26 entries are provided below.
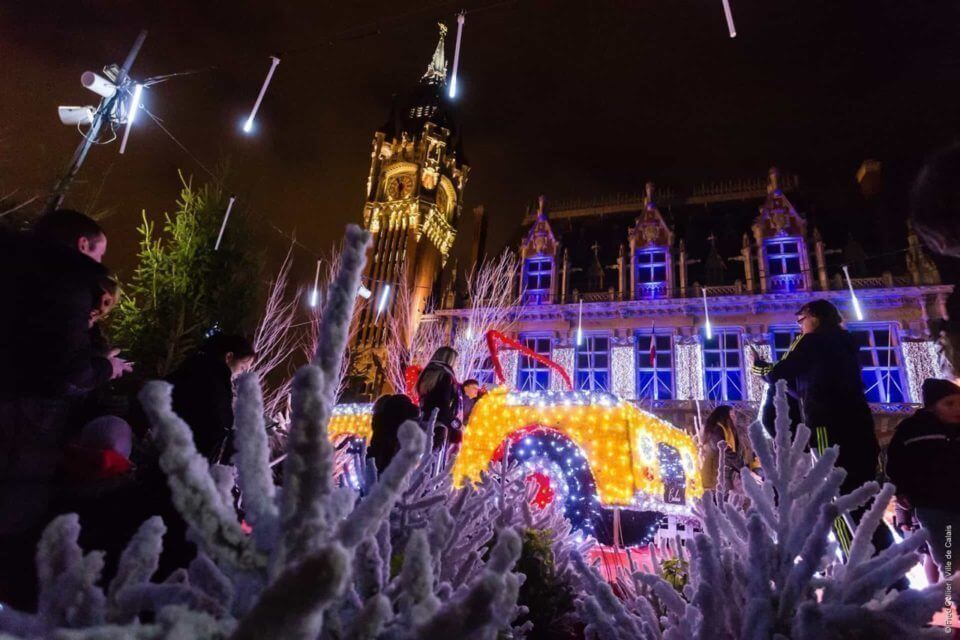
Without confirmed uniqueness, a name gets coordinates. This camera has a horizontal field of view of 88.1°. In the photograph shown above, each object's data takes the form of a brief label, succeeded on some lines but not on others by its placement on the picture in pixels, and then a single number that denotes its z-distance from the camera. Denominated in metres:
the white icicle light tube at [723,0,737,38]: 4.59
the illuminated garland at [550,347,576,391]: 20.19
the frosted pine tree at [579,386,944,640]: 0.98
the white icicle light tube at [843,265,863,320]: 16.40
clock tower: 31.89
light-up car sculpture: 6.20
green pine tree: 12.31
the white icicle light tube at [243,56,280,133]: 6.39
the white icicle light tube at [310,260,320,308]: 13.47
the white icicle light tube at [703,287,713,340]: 18.61
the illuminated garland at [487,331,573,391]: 10.33
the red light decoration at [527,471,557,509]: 6.09
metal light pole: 6.11
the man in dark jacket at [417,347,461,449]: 5.09
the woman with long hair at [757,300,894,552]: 3.55
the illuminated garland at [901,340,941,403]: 16.45
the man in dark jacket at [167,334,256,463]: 2.95
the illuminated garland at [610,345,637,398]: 19.69
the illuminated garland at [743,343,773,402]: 17.78
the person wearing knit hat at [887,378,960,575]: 2.64
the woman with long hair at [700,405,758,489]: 6.31
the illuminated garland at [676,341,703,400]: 18.77
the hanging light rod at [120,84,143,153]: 6.82
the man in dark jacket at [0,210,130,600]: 1.87
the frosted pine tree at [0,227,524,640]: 0.67
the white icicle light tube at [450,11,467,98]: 6.17
